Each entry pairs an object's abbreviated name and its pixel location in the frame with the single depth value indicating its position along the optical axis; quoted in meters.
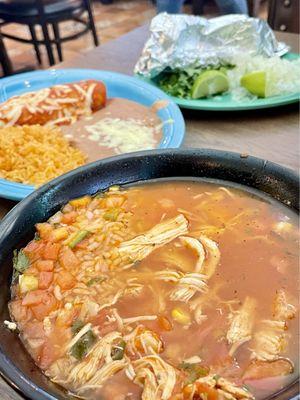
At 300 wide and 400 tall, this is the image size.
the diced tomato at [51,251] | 0.23
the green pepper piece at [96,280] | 0.22
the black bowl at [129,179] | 0.23
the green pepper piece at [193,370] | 0.18
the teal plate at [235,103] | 0.40
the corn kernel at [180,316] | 0.20
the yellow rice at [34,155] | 0.33
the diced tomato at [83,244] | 0.24
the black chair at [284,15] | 0.65
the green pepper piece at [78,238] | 0.24
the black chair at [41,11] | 0.84
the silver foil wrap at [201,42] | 0.47
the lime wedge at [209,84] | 0.43
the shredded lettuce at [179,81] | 0.44
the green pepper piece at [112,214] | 0.26
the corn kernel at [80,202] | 0.26
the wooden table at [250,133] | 0.36
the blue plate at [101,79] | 0.43
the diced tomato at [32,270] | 0.23
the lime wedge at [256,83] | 0.42
